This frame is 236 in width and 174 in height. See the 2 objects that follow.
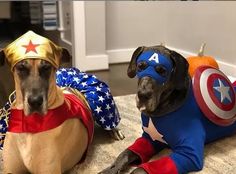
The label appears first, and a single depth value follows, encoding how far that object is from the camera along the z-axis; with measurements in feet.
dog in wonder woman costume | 3.67
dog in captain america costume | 4.31
